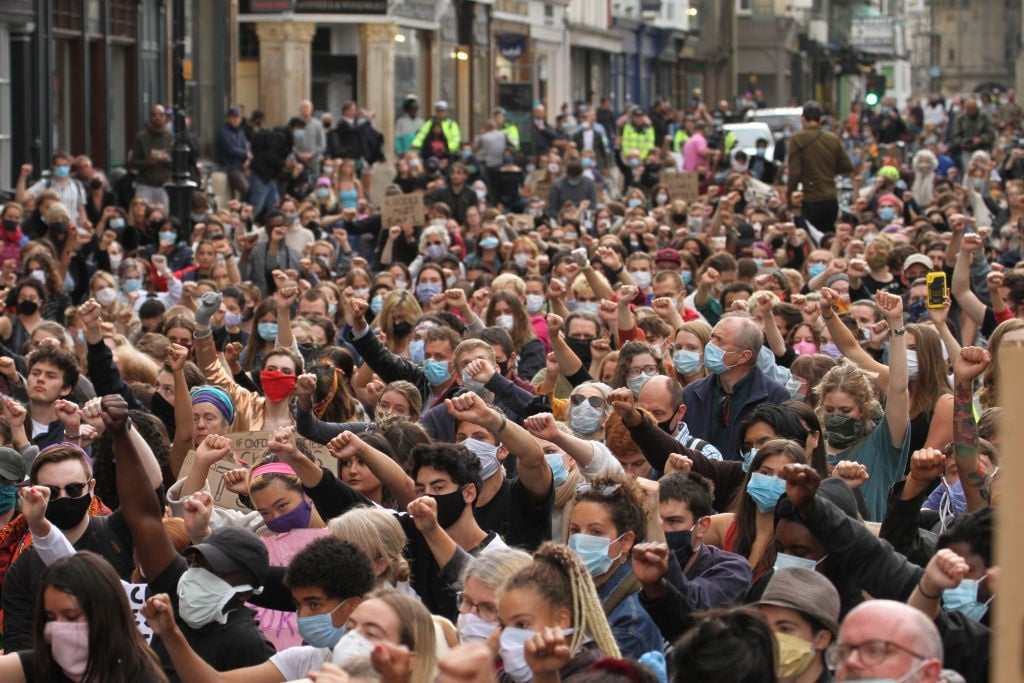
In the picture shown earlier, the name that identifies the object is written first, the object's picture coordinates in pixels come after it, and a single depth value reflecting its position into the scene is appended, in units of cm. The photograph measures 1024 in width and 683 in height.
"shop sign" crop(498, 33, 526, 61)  4544
